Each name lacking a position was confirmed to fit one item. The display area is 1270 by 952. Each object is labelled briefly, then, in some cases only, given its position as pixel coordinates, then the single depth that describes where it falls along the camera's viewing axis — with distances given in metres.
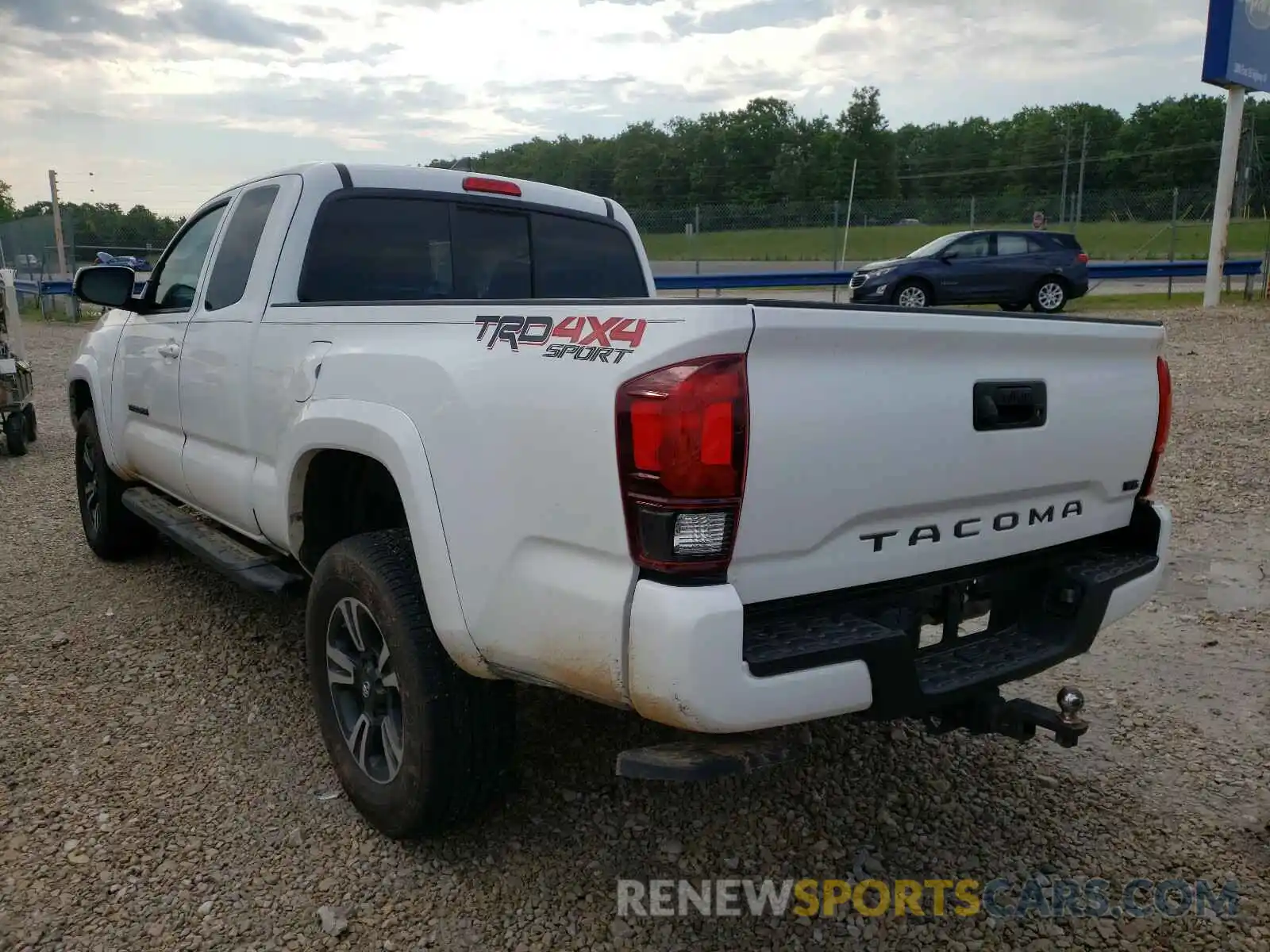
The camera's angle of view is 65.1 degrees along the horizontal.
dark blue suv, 17.19
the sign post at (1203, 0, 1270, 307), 17.12
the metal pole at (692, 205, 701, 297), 28.41
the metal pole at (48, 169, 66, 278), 26.41
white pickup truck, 2.05
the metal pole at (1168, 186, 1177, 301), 26.76
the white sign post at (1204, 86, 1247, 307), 17.67
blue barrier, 21.30
